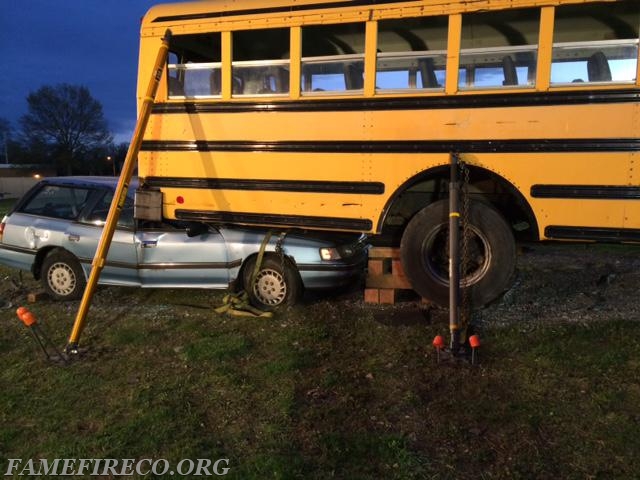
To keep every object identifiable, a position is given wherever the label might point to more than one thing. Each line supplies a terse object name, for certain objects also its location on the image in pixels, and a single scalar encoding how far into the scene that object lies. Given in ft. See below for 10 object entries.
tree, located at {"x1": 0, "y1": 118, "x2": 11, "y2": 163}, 233.55
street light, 187.20
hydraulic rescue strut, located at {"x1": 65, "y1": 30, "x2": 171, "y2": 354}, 15.96
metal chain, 15.20
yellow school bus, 14.70
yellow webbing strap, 18.17
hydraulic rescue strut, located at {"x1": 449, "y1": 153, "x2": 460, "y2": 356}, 13.76
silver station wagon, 19.07
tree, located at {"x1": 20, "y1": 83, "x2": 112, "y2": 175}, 202.49
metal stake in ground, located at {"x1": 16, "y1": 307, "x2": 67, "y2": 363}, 14.64
